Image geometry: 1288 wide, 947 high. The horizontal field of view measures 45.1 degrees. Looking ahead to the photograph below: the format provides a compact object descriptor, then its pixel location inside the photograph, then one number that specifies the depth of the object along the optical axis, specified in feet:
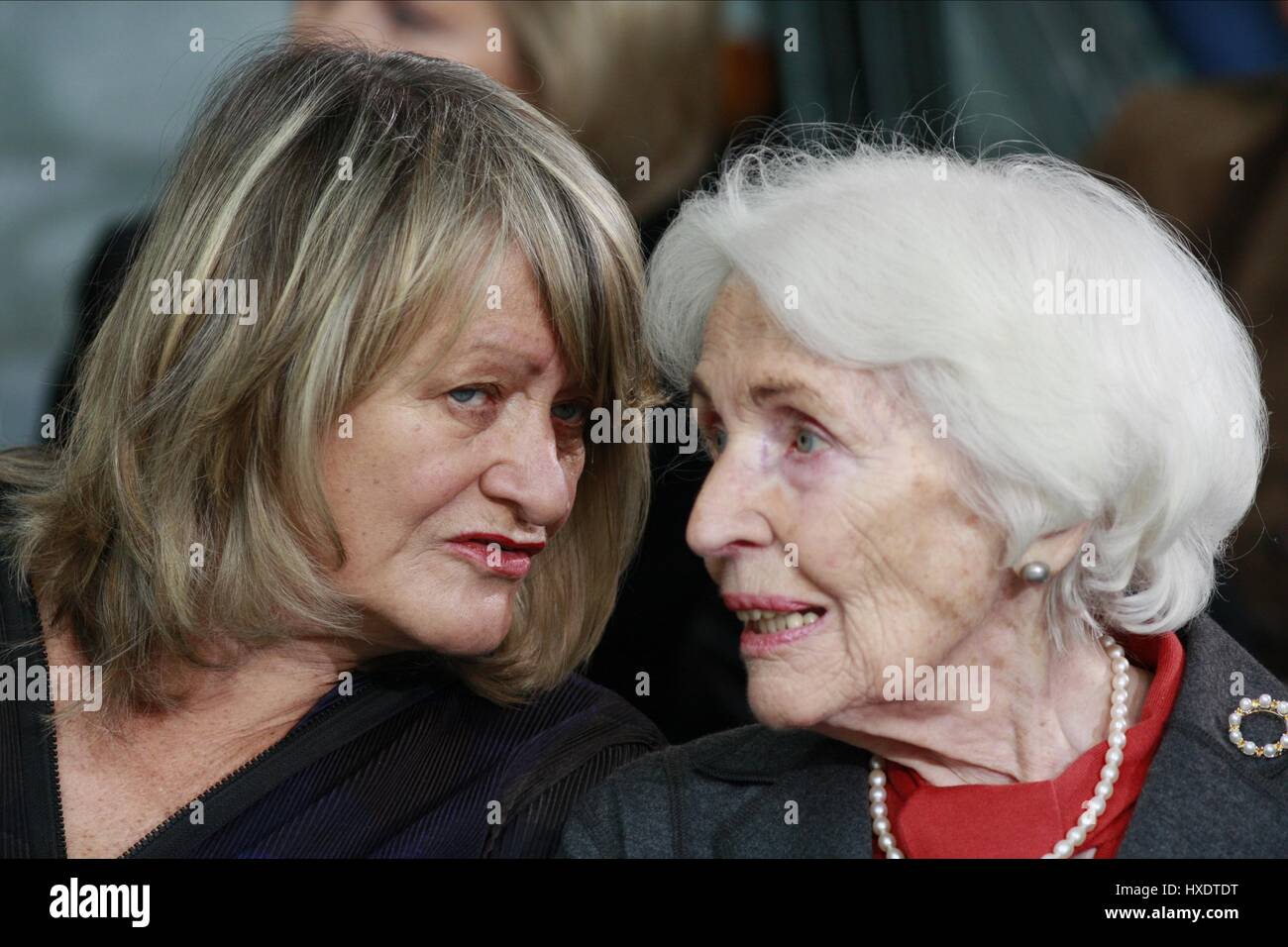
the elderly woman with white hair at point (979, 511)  6.10
